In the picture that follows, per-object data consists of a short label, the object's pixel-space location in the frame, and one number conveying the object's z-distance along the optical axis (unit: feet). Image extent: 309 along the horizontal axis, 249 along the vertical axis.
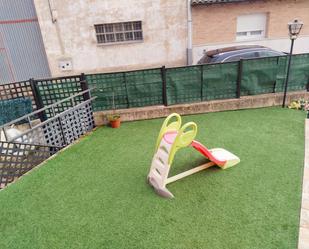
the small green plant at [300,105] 21.97
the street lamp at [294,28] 20.16
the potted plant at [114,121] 21.34
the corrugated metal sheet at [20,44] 38.55
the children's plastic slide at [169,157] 12.01
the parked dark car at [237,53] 26.11
